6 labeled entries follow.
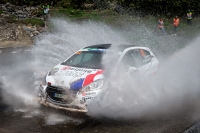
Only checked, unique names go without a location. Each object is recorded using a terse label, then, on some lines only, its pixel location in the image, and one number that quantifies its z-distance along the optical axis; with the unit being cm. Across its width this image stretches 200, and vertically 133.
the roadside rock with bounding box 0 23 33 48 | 2133
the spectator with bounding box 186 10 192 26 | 2623
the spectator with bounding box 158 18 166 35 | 2403
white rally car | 714
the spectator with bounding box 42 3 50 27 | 2732
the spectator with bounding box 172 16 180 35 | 2445
